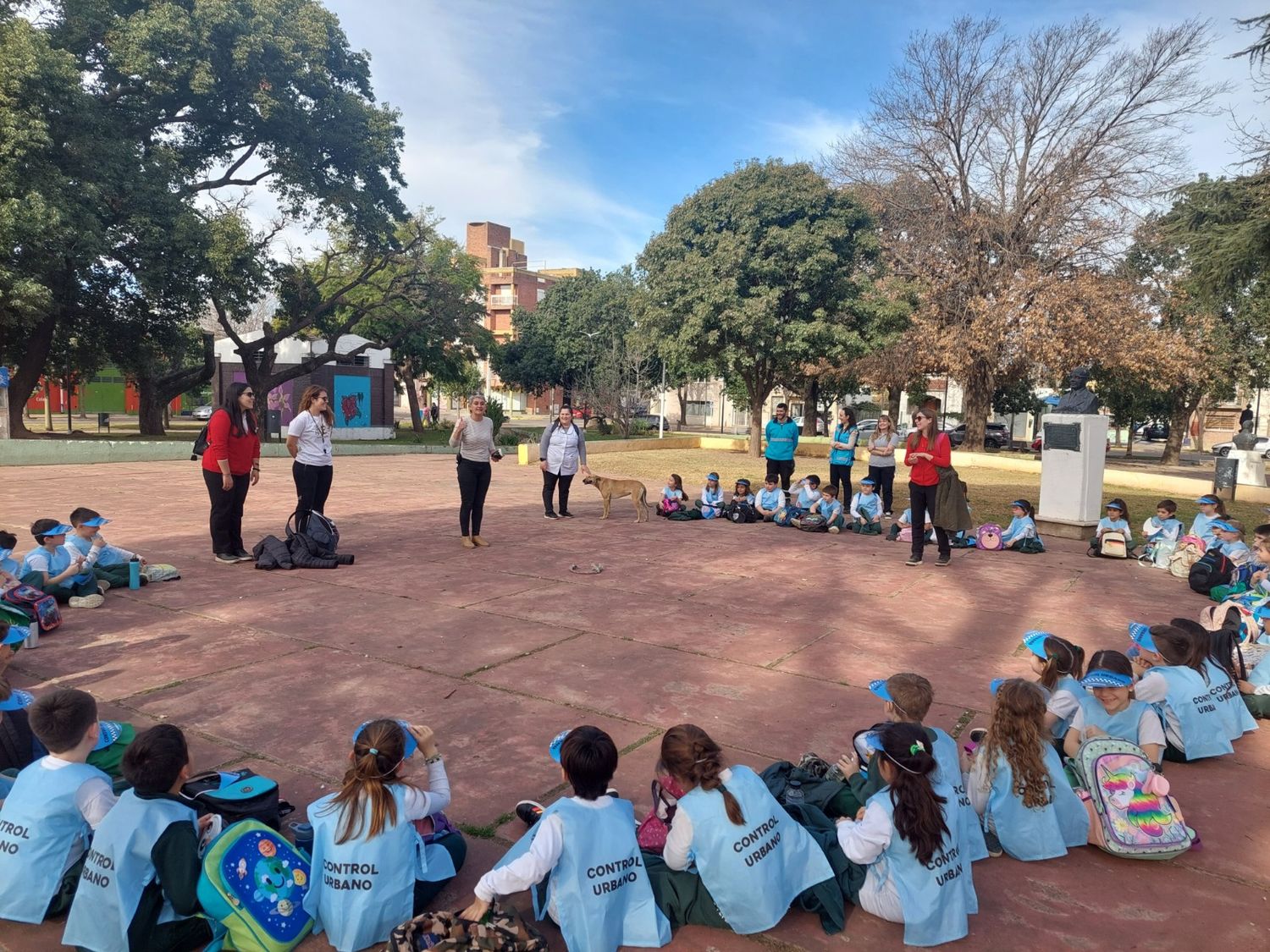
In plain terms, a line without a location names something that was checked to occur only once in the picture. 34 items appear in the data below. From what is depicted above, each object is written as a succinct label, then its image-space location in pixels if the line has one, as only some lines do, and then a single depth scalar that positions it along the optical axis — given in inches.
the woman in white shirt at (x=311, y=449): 311.3
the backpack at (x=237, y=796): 118.3
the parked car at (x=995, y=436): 1632.1
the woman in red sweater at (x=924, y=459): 330.3
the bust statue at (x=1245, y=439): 741.3
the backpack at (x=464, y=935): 95.0
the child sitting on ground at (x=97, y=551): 257.1
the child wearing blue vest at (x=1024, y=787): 122.3
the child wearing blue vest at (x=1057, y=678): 147.3
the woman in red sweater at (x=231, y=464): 299.1
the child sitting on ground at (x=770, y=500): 468.1
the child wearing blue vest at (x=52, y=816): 105.9
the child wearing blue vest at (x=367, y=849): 101.0
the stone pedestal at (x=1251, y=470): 712.4
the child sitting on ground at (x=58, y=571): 236.1
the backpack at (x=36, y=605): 214.4
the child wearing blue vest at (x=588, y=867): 100.2
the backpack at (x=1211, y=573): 298.8
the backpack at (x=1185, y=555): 331.0
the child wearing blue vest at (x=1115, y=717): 140.9
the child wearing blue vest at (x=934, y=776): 116.1
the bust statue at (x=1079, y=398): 437.7
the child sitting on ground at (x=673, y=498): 488.1
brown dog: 466.0
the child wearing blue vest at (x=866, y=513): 441.1
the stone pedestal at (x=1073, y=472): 426.9
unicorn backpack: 125.1
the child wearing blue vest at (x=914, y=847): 105.4
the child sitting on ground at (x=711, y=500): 488.1
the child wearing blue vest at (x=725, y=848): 105.5
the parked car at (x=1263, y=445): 1362.2
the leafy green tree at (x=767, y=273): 968.3
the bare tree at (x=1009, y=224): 997.2
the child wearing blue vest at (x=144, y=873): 98.3
